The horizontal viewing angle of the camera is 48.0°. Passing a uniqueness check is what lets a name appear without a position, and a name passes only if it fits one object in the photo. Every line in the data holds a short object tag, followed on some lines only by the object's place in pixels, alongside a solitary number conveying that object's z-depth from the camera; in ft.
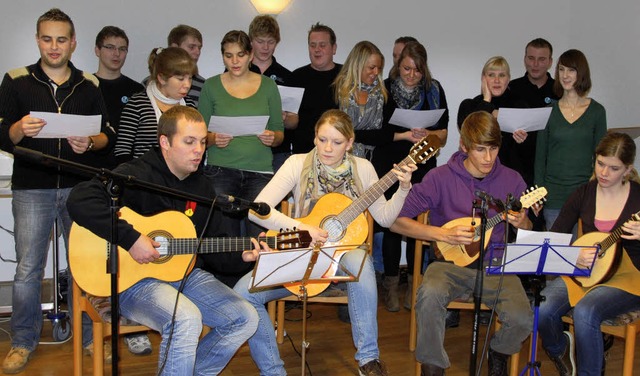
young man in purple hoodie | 10.97
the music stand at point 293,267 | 8.95
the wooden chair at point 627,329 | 10.73
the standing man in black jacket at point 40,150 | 11.81
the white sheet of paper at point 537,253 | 10.07
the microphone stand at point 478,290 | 9.43
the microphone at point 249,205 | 8.39
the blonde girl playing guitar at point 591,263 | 11.05
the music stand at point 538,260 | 10.10
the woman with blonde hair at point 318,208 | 10.85
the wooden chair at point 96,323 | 9.91
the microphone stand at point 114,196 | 7.60
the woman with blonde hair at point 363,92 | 15.17
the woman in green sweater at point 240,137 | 13.64
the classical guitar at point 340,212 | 11.74
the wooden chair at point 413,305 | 11.68
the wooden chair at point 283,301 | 12.11
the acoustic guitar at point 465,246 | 11.47
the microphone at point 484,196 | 9.29
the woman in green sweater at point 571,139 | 14.97
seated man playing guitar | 9.41
